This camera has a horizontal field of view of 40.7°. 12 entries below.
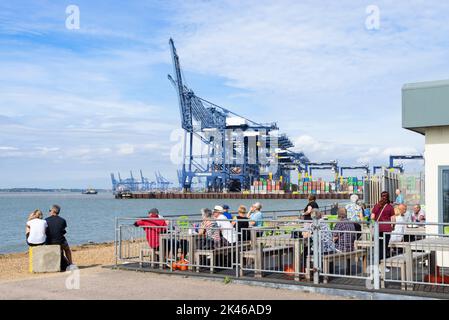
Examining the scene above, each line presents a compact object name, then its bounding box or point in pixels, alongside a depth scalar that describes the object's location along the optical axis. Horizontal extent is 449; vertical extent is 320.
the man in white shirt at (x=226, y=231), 11.73
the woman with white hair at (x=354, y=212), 13.59
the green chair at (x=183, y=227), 11.96
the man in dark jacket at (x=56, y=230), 13.50
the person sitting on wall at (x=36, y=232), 13.37
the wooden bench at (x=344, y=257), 10.15
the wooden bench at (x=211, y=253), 11.48
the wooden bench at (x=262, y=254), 10.83
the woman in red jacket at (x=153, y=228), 12.65
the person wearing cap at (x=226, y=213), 13.54
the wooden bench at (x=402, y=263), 9.31
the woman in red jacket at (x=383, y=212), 11.48
